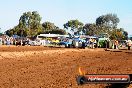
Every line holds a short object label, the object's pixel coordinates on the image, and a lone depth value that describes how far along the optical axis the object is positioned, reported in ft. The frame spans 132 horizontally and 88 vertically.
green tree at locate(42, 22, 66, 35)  458.09
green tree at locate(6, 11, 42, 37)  394.93
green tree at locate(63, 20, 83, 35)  498.48
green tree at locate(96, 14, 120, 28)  519.60
